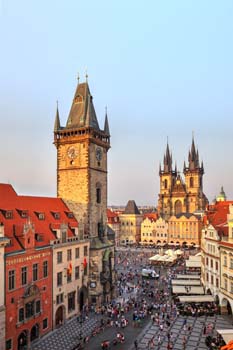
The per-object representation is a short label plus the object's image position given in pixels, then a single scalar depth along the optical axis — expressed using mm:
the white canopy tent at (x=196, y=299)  45562
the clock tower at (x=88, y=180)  47750
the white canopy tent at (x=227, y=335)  29000
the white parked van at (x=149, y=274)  67875
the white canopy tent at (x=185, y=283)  54581
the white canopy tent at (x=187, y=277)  61812
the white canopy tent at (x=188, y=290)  50250
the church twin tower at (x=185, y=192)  151375
